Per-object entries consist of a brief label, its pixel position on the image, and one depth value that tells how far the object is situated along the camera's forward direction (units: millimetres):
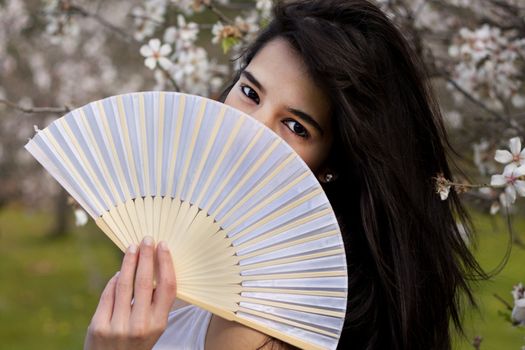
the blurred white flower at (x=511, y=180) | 1530
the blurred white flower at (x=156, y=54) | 2250
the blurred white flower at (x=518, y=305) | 1611
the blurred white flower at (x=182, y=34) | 2461
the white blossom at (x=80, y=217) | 2131
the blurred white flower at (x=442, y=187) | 1530
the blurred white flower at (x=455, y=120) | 3061
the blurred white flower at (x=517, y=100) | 2639
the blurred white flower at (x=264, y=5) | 2250
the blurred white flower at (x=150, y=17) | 2693
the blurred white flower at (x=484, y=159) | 2324
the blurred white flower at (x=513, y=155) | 1527
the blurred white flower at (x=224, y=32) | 2088
